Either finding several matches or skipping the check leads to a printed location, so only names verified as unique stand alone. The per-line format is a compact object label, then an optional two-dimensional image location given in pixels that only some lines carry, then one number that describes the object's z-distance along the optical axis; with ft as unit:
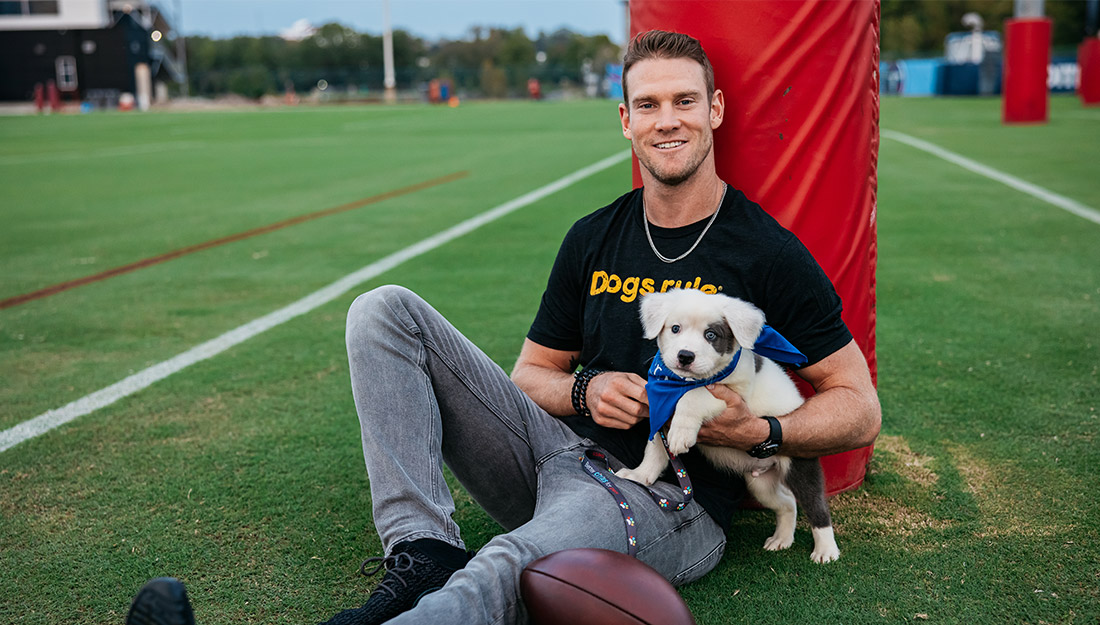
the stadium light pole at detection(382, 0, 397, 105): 260.83
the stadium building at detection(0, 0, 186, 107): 240.12
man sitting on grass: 9.31
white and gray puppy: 8.97
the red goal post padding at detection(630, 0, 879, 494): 10.91
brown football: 7.63
